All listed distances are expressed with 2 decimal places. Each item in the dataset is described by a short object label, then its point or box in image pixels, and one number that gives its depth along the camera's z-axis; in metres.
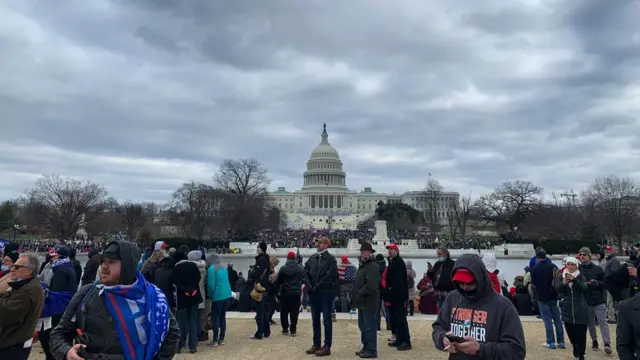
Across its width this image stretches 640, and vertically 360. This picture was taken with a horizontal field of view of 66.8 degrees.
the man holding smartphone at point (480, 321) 3.52
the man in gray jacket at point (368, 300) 8.47
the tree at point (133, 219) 63.78
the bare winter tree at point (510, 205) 70.25
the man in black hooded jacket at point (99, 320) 3.40
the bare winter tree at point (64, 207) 54.81
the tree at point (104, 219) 60.69
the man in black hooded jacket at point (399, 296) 9.17
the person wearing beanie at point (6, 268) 5.38
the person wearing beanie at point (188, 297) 8.66
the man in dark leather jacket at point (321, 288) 8.74
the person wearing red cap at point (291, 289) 10.21
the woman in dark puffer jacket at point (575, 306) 7.90
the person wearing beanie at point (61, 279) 7.56
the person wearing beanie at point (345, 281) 13.91
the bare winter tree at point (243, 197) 63.21
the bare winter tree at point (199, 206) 62.59
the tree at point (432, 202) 83.31
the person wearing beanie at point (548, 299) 9.26
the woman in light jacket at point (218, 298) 9.60
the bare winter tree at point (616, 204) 61.06
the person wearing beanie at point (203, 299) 9.46
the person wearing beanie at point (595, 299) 8.62
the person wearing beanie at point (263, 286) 10.02
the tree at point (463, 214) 70.32
